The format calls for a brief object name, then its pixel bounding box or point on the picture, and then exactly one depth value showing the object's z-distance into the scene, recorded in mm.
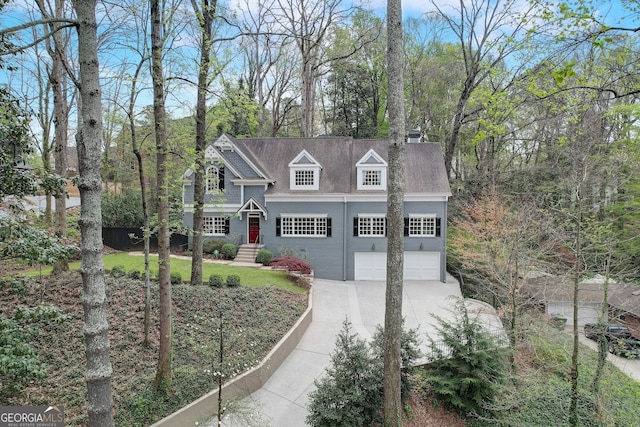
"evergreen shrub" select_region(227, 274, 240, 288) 12547
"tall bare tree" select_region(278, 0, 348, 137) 22750
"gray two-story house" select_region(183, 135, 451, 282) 18062
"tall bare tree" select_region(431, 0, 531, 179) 20047
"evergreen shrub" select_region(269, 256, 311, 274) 15648
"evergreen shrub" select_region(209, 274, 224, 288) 12211
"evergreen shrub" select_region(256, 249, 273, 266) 17344
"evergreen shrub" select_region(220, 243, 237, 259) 18047
